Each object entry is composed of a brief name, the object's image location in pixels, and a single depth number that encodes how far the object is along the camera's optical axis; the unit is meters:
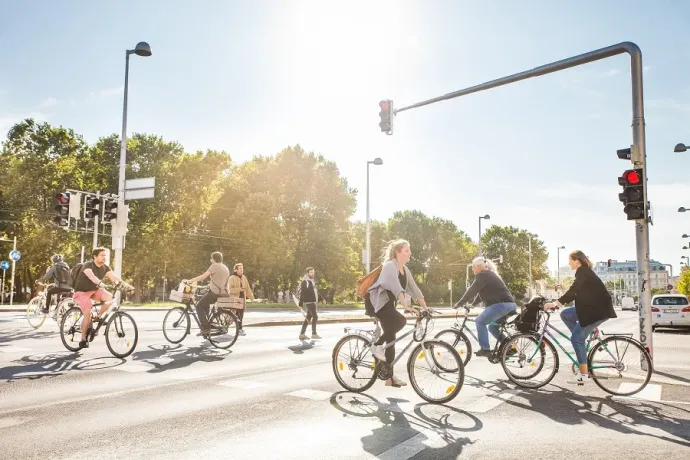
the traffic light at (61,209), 17.91
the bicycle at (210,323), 11.48
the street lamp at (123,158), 17.59
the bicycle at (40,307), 15.25
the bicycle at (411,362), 6.30
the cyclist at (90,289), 9.62
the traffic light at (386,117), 13.07
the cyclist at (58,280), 15.31
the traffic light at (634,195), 9.55
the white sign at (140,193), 17.92
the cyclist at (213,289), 11.42
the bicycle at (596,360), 7.16
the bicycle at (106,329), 9.44
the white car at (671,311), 23.47
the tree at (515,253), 88.50
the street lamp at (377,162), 34.94
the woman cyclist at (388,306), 6.64
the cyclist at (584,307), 7.35
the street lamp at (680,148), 24.34
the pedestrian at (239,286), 13.00
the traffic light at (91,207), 17.62
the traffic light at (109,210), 17.58
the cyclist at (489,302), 8.39
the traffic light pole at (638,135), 9.52
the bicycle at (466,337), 8.08
